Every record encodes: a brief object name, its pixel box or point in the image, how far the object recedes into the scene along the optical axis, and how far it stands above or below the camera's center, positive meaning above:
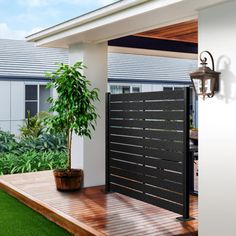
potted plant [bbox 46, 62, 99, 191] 6.23 +0.04
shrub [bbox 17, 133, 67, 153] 10.42 -0.79
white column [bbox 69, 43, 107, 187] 6.70 -0.29
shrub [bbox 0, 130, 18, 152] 10.31 -0.78
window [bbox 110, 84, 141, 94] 15.52 +0.87
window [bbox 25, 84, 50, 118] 14.21 +0.45
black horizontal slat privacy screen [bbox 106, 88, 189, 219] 5.20 -0.47
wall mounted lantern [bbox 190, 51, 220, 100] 4.17 +0.33
